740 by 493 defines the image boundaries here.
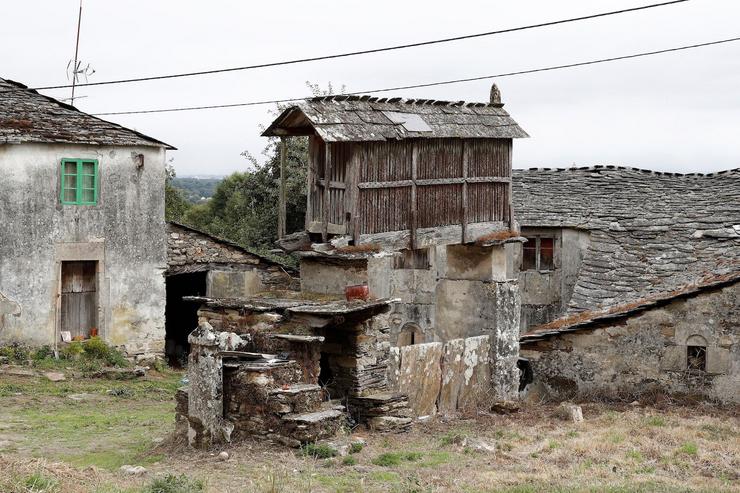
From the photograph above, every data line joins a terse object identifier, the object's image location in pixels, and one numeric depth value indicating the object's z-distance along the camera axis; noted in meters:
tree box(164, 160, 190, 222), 34.15
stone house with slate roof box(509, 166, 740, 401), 15.37
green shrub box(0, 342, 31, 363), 18.39
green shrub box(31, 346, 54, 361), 18.67
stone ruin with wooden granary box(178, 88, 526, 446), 12.18
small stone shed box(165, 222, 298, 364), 22.06
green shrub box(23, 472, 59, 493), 8.98
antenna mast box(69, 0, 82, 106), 22.30
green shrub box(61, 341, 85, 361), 18.98
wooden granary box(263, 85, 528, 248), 16.12
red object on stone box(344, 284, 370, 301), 14.54
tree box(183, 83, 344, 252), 28.67
